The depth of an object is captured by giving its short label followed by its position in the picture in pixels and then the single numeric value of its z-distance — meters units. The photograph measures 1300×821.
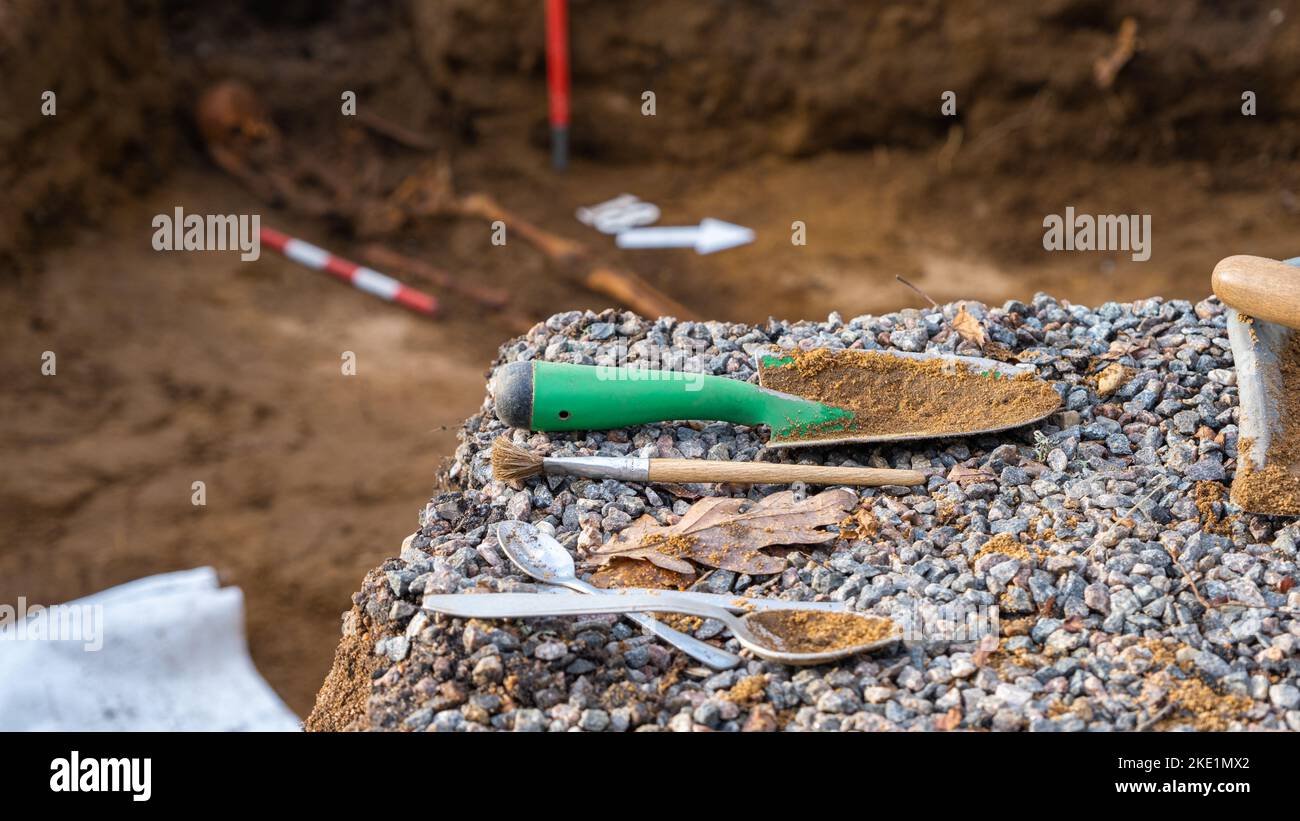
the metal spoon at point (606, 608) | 2.06
